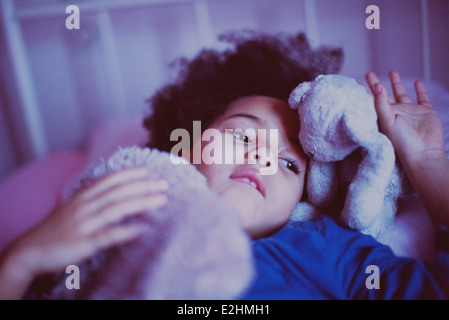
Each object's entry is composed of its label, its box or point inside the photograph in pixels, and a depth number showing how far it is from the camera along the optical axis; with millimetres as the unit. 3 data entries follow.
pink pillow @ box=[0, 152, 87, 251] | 833
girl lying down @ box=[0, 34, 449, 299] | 400
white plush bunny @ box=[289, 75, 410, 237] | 531
